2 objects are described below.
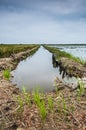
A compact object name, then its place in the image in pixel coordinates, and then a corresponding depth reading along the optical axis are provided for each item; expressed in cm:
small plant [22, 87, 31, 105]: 220
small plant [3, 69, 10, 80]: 392
